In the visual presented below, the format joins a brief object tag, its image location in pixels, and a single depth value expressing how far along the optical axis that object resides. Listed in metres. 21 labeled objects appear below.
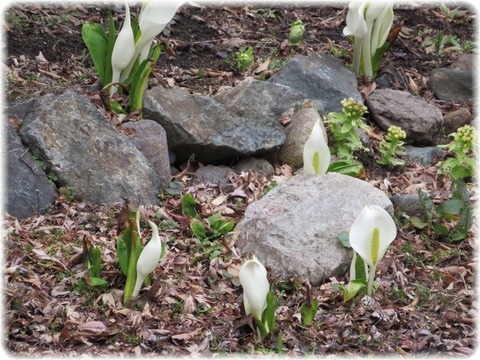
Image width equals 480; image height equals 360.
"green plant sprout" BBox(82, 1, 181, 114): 10.94
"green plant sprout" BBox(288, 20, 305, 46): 13.53
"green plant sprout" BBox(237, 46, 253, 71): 12.84
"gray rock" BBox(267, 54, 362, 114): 12.48
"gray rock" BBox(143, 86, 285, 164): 11.05
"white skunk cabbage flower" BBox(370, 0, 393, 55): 12.40
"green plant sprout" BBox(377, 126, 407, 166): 11.30
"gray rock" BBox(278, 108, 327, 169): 11.45
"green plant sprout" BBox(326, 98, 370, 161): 11.22
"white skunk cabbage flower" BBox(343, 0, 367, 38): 12.12
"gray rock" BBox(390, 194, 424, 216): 10.32
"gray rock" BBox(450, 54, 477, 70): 14.16
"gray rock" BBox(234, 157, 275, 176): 11.27
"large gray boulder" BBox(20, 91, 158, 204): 9.80
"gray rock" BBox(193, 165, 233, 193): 10.84
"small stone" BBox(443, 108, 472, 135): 12.87
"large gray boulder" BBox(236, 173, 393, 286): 8.88
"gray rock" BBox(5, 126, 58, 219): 9.28
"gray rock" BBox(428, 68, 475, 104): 13.56
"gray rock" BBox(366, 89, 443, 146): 12.46
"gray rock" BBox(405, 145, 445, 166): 12.07
